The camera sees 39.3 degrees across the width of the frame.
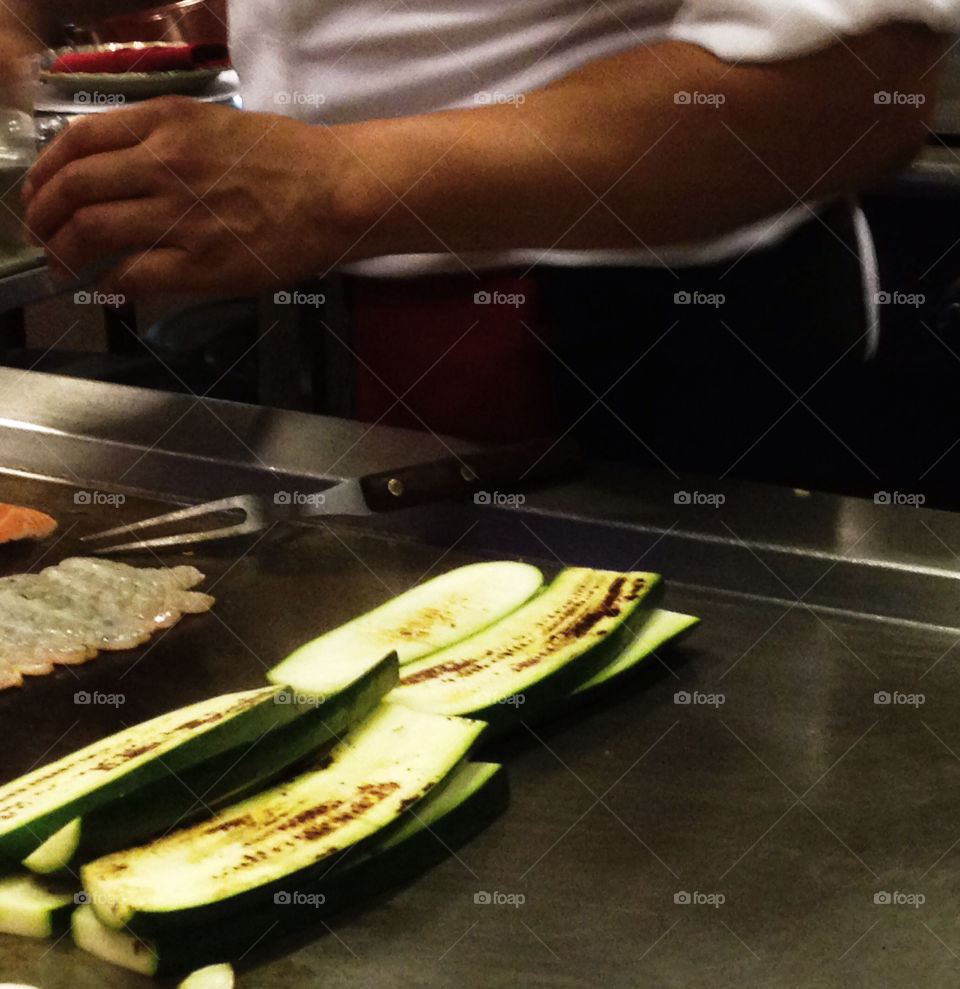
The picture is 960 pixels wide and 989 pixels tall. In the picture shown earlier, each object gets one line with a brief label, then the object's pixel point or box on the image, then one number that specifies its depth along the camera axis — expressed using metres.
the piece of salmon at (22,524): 1.41
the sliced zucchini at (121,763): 0.92
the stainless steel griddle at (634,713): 0.88
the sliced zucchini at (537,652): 1.11
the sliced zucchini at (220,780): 0.90
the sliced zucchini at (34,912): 0.88
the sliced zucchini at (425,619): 1.16
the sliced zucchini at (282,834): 0.85
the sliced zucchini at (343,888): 0.85
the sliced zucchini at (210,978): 0.83
